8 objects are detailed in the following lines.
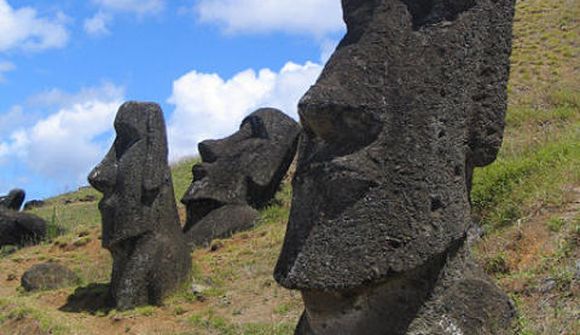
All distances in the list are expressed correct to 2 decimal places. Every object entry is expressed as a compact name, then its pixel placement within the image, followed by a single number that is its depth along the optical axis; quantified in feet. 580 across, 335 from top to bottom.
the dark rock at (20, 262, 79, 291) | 44.93
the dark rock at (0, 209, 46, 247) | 63.26
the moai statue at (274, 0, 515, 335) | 15.08
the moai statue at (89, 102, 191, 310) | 39.91
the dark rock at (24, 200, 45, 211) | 92.49
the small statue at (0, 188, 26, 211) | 66.84
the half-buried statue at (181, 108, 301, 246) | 54.08
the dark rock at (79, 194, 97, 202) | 89.53
